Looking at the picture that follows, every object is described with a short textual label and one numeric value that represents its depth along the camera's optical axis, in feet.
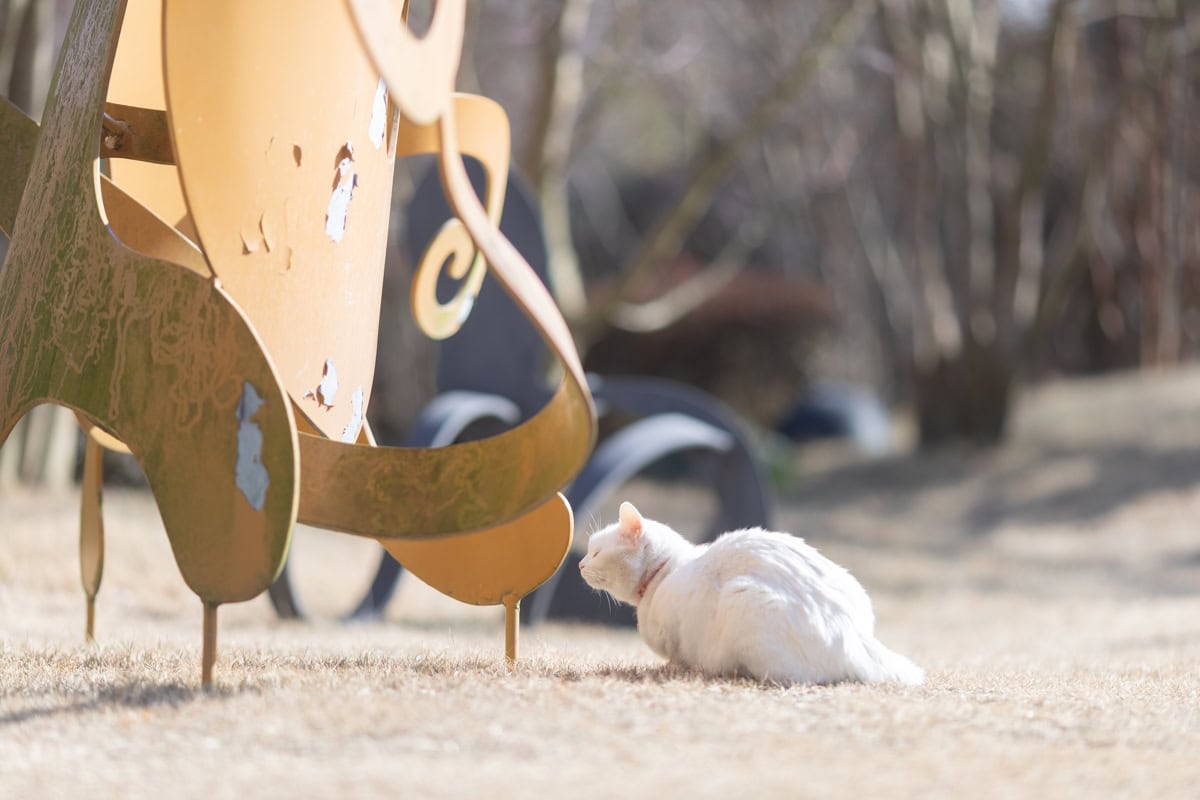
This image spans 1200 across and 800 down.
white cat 23.81
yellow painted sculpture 21.93
